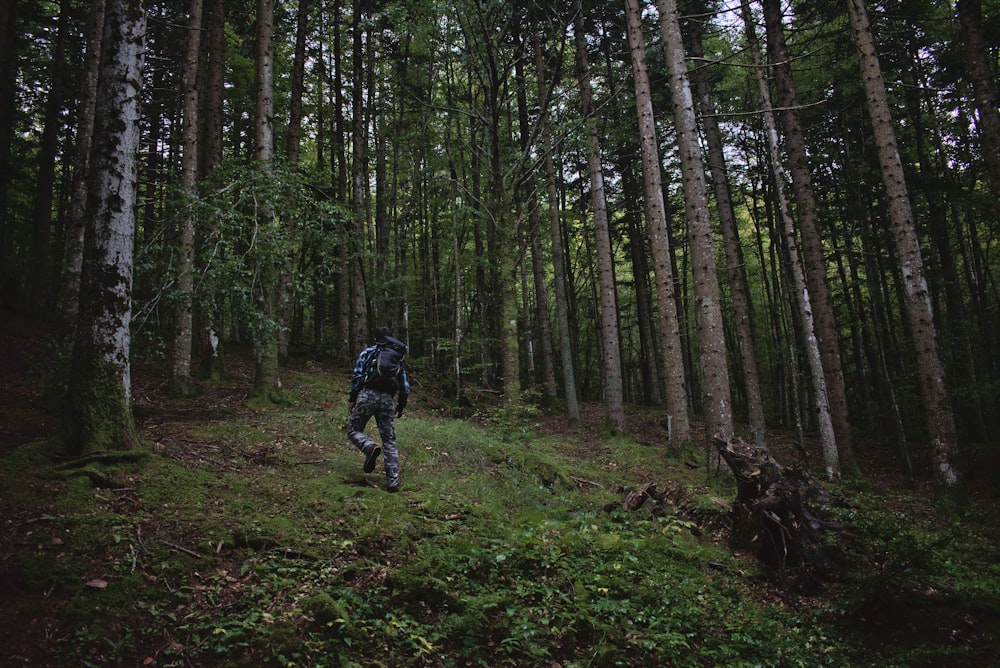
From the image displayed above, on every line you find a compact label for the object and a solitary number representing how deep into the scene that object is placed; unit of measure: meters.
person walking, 7.26
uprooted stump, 6.25
